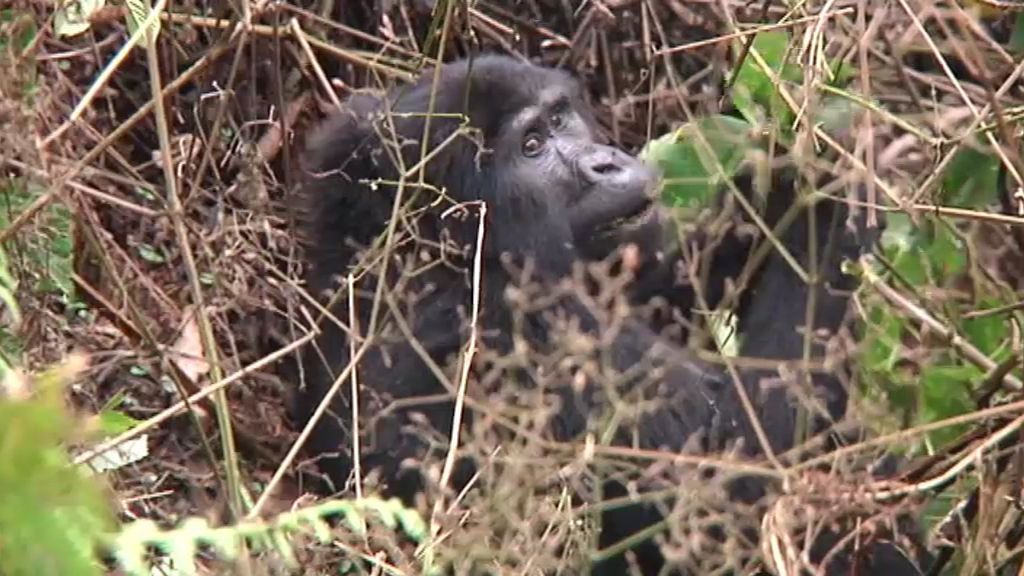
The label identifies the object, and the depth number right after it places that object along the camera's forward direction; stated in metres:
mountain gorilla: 7.24
